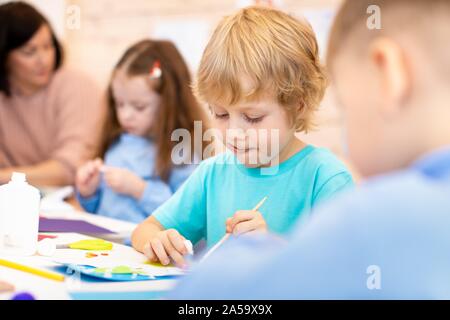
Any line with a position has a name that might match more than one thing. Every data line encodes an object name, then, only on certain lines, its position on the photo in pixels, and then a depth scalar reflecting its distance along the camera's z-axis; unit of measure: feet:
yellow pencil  3.57
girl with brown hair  5.31
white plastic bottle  3.81
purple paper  4.45
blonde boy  3.85
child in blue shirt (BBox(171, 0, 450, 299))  2.71
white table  3.42
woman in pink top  6.87
